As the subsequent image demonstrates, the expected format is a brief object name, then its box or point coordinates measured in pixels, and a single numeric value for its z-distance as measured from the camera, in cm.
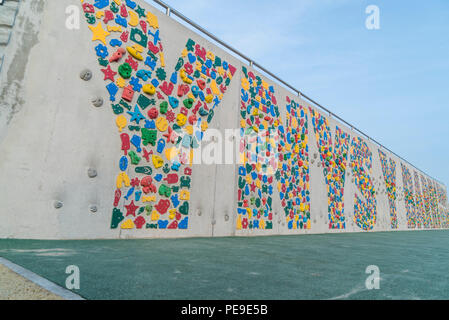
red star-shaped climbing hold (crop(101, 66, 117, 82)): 354
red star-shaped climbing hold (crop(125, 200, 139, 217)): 358
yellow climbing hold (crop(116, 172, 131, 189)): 355
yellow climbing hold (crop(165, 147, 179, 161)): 409
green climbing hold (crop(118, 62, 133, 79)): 368
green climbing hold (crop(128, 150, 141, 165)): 368
